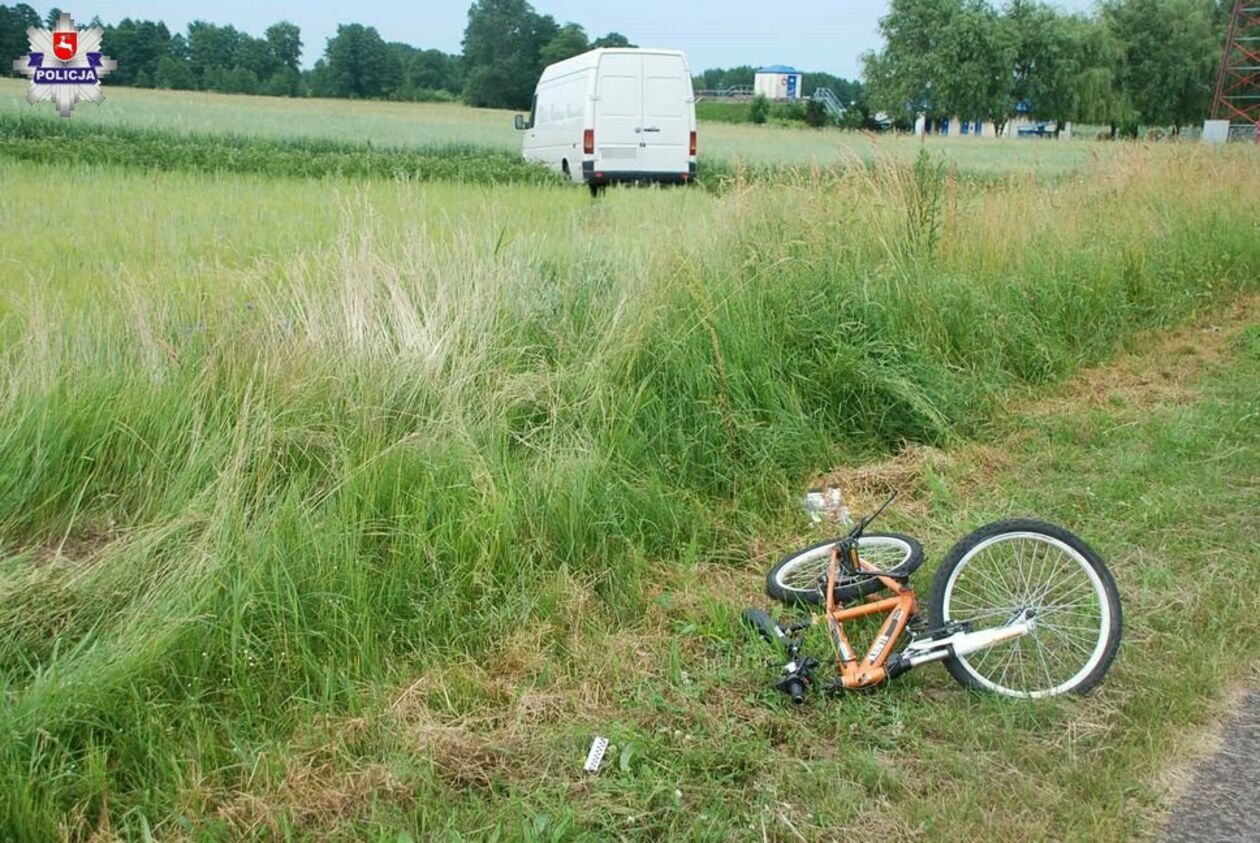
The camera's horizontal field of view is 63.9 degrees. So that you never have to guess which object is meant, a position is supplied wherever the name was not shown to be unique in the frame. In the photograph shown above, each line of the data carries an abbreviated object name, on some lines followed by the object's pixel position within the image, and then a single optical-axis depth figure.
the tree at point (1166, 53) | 64.25
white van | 19.23
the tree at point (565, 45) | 83.94
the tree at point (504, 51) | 80.38
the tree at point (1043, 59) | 62.53
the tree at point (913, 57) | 66.12
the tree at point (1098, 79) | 62.59
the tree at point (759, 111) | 78.50
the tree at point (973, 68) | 63.91
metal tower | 49.78
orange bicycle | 3.49
